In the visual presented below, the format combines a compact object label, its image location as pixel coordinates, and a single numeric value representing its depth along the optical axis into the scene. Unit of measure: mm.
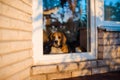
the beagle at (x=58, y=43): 3432
